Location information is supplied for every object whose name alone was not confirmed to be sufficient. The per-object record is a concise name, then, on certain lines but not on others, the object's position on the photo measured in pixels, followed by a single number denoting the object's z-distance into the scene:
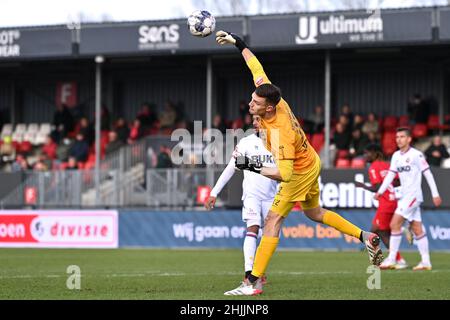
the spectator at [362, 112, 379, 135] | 29.73
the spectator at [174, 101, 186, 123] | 35.29
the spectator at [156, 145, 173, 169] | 28.20
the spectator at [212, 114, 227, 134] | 30.28
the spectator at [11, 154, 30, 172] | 31.39
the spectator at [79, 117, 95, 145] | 33.28
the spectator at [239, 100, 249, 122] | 32.11
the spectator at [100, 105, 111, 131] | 34.84
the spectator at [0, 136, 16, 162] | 33.72
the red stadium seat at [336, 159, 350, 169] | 28.16
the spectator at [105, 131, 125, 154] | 32.47
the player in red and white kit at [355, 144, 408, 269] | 17.69
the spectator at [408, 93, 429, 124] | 30.56
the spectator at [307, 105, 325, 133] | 31.17
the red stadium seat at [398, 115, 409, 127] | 31.05
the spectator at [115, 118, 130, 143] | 32.75
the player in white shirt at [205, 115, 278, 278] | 13.05
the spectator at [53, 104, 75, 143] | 34.69
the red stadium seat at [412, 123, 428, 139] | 29.94
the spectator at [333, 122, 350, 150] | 29.05
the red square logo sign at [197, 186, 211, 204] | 26.73
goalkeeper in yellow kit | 10.95
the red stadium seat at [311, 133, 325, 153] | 30.08
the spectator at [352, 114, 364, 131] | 29.42
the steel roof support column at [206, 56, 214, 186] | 28.83
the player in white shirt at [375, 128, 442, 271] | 16.94
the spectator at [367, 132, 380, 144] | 28.69
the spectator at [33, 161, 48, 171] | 31.14
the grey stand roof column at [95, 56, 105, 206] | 27.93
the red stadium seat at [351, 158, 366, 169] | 27.16
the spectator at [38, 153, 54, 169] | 32.20
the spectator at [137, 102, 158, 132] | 33.81
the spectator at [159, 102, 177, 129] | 33.59
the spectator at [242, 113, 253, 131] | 30.73
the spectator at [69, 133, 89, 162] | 31.98
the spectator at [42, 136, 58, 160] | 33.53
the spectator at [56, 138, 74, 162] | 33.15
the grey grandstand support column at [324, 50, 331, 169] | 27.16
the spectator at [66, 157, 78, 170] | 30.97
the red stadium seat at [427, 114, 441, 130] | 30.22
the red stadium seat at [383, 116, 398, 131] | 31.06
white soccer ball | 12.82
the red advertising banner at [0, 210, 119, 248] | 25.91
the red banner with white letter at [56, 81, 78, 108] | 37.97
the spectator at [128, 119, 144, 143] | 32.17
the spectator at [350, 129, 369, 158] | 28.41
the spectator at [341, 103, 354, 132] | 30.06
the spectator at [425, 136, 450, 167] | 26.77
